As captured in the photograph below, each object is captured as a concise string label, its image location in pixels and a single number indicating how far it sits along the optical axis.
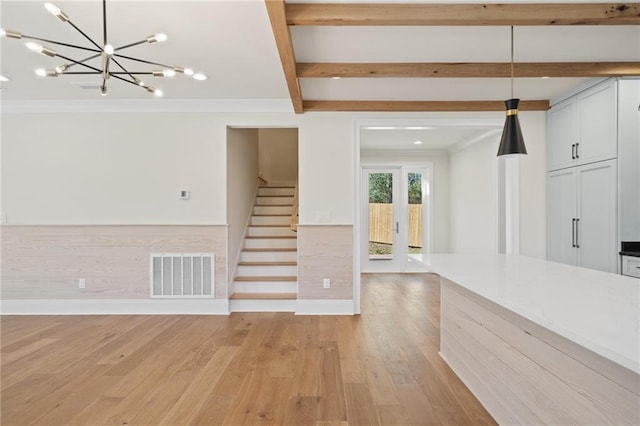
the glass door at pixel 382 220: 6.69
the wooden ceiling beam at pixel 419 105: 3.92
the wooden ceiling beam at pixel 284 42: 1.90
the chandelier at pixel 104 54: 1.76
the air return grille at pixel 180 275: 4.05
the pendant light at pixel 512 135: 2.16
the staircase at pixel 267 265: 4.10
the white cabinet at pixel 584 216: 3.14
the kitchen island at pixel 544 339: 1.07
